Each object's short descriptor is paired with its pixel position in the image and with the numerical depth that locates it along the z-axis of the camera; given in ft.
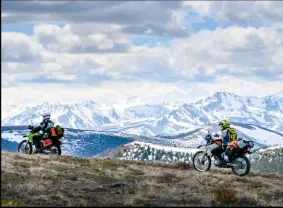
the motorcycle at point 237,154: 117.91
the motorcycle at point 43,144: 135.74
